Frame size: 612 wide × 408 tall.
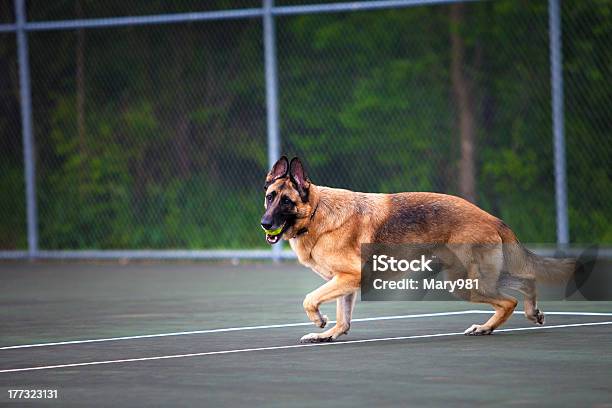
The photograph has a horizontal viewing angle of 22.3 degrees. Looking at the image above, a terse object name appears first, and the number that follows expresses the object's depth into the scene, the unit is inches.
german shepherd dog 452.8
